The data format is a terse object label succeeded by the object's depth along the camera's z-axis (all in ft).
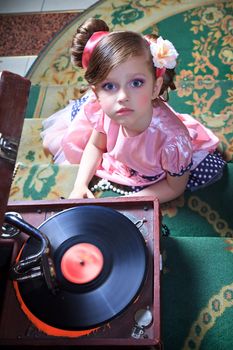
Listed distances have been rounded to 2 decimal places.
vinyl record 2.80
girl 3.30
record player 2.73
